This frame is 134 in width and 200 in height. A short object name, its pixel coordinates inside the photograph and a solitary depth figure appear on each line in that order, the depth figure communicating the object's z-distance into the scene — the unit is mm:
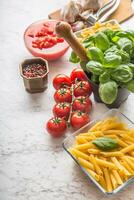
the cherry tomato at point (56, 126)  742
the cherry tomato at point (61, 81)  809
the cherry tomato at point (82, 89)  790
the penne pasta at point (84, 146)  692
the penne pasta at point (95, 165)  665
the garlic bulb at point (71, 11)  917
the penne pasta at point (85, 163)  672
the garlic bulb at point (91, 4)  936
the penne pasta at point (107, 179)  656
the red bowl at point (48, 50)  860
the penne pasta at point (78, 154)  681
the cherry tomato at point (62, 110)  764
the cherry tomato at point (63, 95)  783
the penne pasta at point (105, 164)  666
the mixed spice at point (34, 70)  808
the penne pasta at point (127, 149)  684
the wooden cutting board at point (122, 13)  931
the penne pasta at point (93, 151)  683
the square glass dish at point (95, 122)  715
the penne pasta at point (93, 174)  663
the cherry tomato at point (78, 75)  811
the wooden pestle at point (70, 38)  718
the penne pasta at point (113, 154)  680
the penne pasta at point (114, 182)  655
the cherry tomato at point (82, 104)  767
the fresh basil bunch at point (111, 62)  683
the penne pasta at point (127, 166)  664
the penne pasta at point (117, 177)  655
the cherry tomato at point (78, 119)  749
